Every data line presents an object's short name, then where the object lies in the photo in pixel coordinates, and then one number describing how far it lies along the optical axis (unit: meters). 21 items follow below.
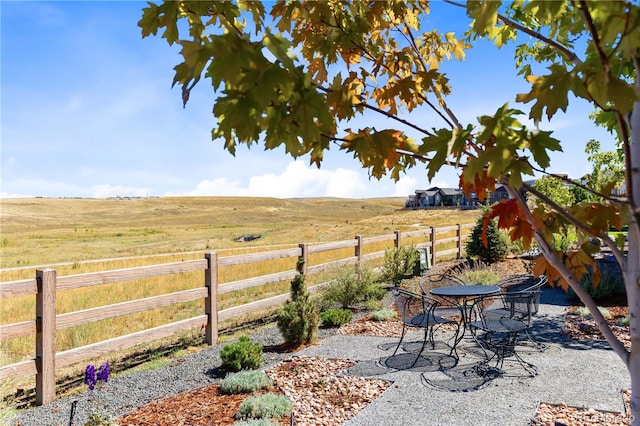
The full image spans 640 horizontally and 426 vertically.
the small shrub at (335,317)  7.38
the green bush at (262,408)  3.85
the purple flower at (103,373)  3.19
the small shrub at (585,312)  7.35
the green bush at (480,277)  9.02
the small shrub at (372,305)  8.47
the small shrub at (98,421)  3.21
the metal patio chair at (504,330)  5.10
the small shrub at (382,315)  7.68
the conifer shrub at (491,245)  12.59
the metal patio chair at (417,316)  5.47
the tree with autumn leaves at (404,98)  1.20
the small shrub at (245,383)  4.54
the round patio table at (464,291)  5.72
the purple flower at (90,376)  3.06
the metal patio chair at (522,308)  5.51
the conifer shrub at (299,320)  6.14
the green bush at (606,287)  8.41
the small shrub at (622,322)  6.60
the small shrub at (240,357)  5.22
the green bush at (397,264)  11.08
